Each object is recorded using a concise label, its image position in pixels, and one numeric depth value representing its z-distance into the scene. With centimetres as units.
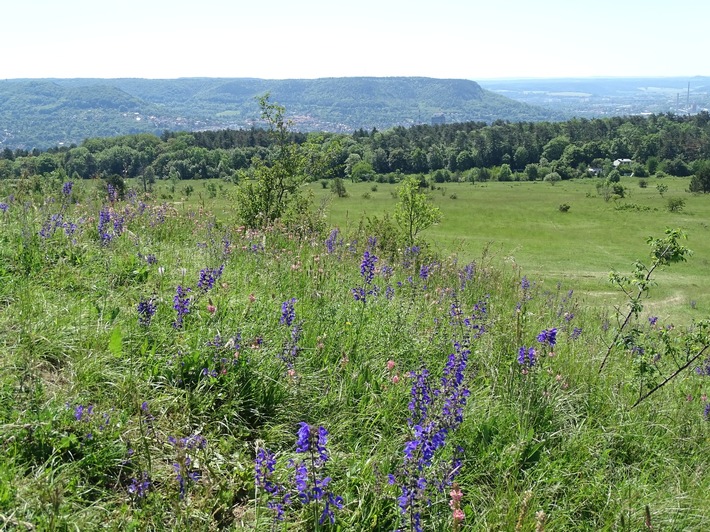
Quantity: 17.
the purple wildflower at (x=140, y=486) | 270
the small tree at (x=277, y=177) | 2616
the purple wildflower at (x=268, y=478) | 260
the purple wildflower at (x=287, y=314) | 444
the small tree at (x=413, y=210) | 4288
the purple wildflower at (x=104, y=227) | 605
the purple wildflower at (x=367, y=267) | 584
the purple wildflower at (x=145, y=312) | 412
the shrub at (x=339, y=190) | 11300
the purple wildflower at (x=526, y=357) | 418
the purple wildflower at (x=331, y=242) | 805
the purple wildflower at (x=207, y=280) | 480
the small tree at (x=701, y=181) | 11162
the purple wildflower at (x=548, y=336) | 441
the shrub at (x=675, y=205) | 9000
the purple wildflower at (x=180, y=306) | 427
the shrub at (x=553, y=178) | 15005
